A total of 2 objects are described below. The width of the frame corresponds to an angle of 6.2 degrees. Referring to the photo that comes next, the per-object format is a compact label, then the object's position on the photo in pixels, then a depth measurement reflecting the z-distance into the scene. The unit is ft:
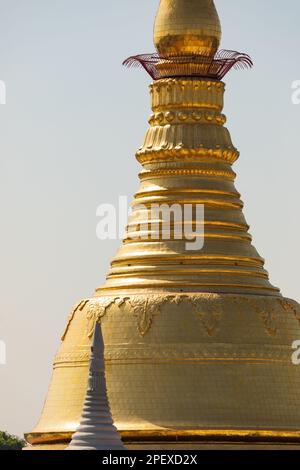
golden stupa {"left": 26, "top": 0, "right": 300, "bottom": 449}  249.96
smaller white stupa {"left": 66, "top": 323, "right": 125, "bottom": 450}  234.79
